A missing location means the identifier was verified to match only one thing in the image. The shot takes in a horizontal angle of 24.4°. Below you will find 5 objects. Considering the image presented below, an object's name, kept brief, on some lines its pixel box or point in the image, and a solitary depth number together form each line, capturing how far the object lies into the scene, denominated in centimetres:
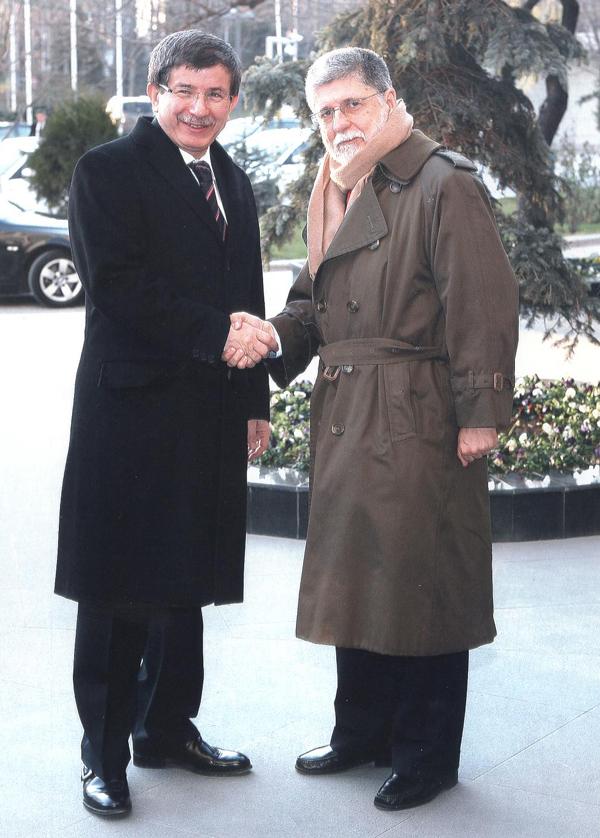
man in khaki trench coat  359
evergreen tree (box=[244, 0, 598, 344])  748
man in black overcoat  362
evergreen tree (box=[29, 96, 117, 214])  1723
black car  1466
